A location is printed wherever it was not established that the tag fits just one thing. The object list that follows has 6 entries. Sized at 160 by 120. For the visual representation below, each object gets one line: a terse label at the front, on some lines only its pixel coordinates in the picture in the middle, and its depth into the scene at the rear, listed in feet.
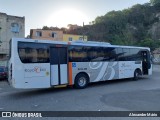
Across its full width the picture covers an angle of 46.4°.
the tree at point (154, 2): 269.81
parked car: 53.88
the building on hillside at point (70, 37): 157.53
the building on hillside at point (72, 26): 213.87
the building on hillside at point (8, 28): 112.37
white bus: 30.66
